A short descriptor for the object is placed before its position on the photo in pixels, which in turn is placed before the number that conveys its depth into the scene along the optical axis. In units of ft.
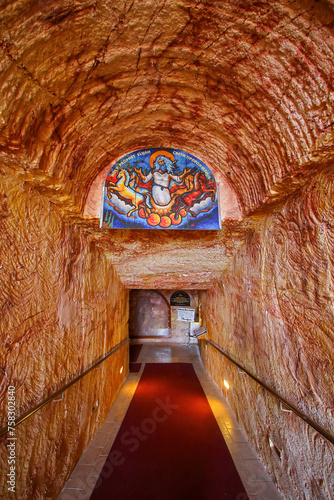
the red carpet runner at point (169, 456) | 7.53
